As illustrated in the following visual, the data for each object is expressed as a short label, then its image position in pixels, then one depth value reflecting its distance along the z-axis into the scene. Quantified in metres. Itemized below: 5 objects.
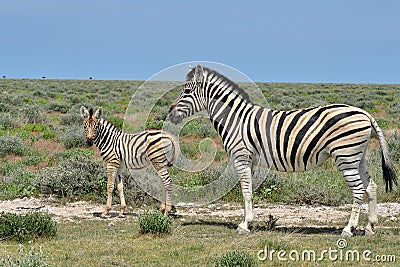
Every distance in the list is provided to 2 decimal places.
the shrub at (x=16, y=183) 13.16
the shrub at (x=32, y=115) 26.56
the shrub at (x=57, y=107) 32.84
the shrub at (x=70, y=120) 26.66
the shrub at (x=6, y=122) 23.83
